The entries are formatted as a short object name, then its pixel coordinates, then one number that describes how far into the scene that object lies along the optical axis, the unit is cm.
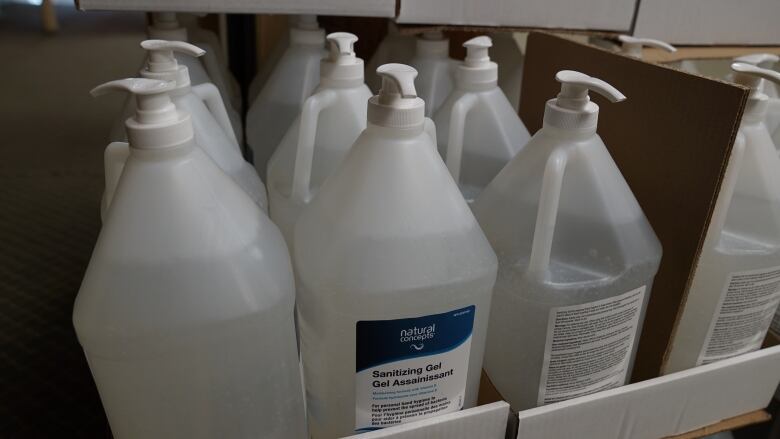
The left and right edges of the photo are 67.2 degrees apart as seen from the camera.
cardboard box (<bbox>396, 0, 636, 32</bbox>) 84
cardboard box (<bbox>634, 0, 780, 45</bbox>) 98
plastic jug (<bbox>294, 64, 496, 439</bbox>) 57
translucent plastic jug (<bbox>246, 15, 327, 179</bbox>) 97
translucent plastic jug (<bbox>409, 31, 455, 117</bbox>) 99
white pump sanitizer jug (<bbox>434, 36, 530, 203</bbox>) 81
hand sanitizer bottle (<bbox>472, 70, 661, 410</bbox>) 64
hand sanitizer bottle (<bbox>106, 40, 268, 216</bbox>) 70
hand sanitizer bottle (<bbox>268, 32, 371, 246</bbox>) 73
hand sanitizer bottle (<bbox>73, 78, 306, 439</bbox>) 52
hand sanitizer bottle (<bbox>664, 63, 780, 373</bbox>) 72
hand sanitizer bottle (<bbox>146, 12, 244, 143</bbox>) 95
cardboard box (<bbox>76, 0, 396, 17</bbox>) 71
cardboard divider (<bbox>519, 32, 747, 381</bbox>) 67
